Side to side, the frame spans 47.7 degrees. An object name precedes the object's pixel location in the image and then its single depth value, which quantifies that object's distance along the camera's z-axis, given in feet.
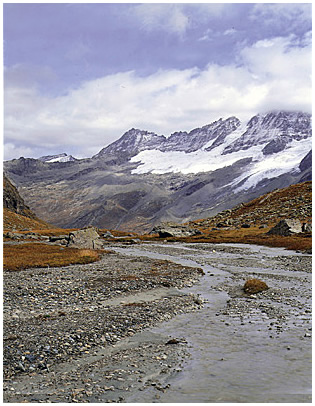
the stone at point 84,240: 232.12
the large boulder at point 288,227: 286.46
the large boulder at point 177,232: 379.14
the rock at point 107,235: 411.38
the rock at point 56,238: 293.80
